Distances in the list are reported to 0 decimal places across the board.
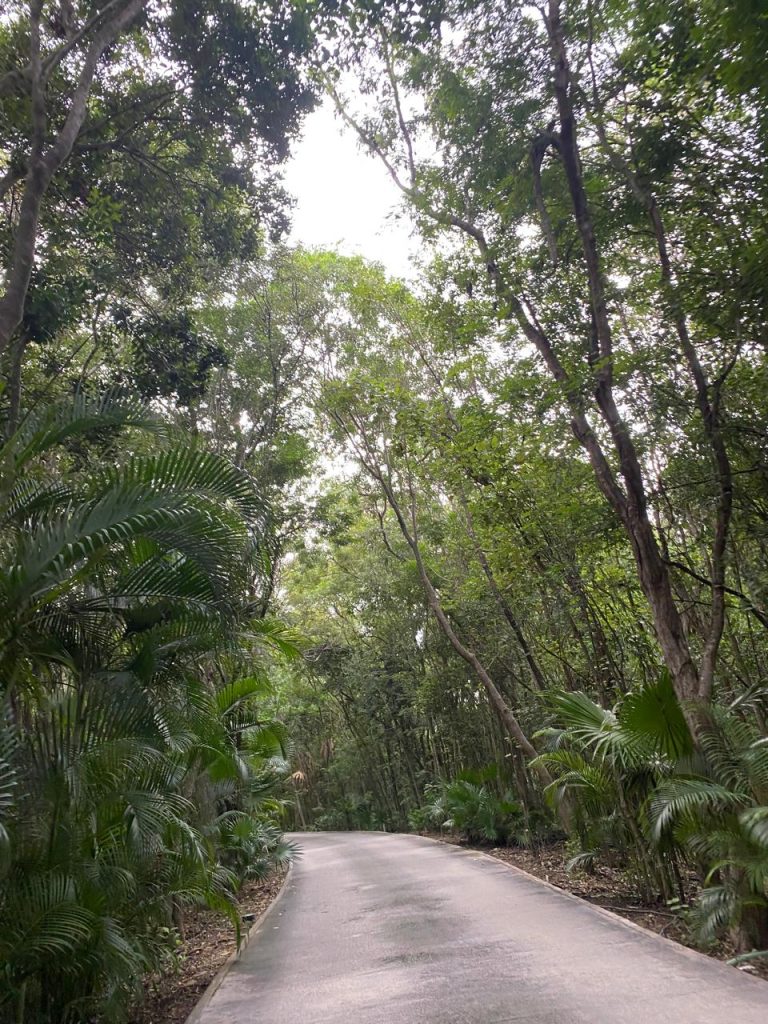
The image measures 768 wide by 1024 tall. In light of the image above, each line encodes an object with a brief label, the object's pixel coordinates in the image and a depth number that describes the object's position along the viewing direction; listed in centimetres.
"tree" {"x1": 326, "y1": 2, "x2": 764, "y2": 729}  608
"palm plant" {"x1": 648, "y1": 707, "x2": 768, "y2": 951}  526
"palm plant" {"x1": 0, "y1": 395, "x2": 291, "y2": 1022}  424
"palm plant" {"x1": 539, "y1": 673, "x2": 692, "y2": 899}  621
